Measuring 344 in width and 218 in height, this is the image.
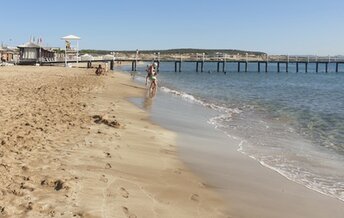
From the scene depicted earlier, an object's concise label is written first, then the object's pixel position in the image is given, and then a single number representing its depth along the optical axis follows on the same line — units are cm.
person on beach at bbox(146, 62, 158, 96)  2117
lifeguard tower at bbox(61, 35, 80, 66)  4662
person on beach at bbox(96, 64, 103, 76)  3424
